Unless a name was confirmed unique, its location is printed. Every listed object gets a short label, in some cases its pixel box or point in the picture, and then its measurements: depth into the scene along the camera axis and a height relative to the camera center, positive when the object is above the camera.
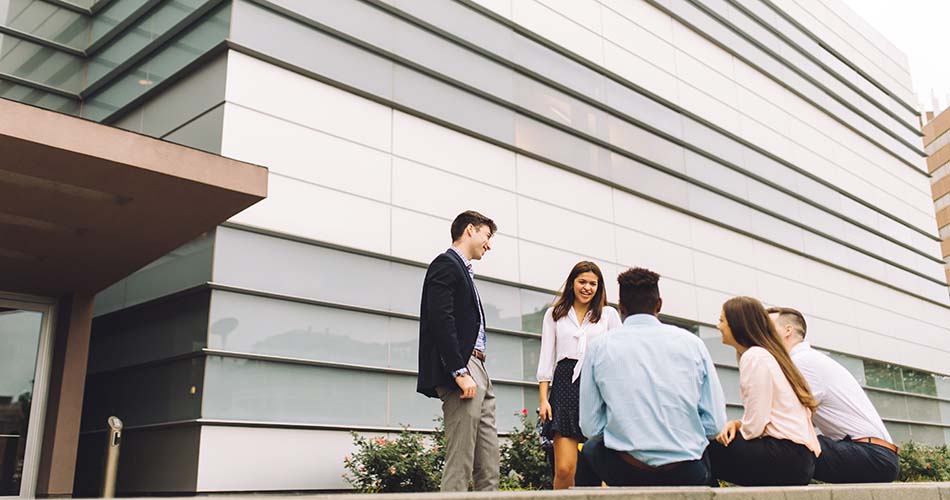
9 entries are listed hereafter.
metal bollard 8.41 +0.22
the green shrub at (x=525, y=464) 9.73 +0.10
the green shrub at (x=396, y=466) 8.49 +0.07
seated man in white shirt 5.59 +0.28
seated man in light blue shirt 4.05 +0.33
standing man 5.29 +0.66
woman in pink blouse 4.61 +0.28
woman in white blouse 6.10 +0.97
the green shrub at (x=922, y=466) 15.48 +0.08
